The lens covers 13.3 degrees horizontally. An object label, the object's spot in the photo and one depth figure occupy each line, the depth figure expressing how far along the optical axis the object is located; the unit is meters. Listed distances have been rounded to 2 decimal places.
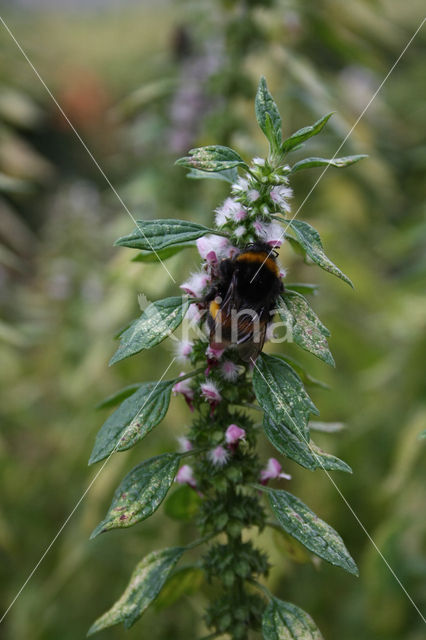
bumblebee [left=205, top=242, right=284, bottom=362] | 0.31
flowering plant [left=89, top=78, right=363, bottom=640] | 0.31
